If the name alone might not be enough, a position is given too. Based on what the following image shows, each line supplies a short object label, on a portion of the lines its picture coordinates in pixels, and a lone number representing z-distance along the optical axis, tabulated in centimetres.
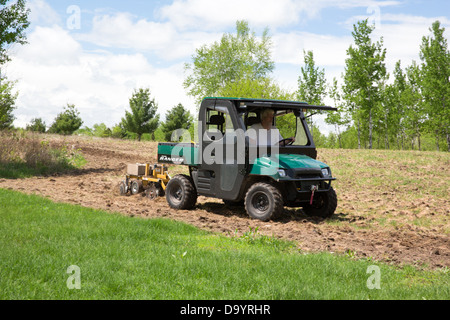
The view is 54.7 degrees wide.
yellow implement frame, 1105
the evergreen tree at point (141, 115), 5003
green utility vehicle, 833
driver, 871
